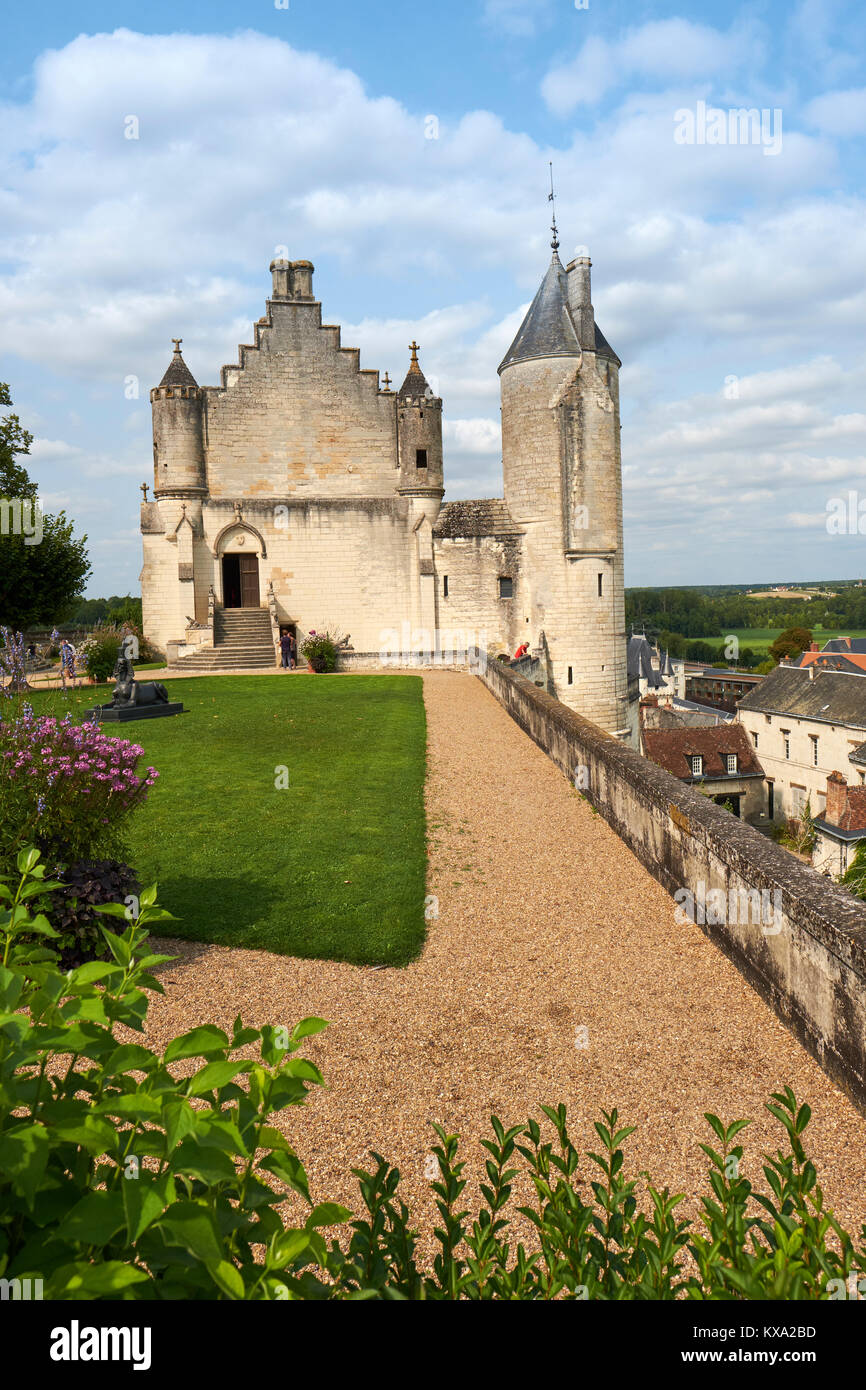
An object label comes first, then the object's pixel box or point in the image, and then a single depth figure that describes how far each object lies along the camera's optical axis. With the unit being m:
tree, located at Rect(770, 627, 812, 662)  96.00
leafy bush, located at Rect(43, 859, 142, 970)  5.51
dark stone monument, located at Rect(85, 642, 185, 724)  16.08
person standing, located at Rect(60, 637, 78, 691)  20.44
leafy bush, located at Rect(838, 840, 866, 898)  19.55
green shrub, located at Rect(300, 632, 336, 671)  27.73
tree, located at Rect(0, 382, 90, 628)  26.97
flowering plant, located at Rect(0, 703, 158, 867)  5.90
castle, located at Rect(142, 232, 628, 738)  28.77
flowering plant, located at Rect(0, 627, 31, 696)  8.15
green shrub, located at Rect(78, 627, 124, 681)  23.99
